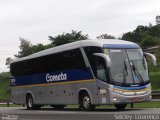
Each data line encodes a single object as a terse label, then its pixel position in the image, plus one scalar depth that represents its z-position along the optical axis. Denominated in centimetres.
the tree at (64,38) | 11262
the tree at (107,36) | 13706
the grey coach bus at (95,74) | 2358
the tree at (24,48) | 12132
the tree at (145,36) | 13338
